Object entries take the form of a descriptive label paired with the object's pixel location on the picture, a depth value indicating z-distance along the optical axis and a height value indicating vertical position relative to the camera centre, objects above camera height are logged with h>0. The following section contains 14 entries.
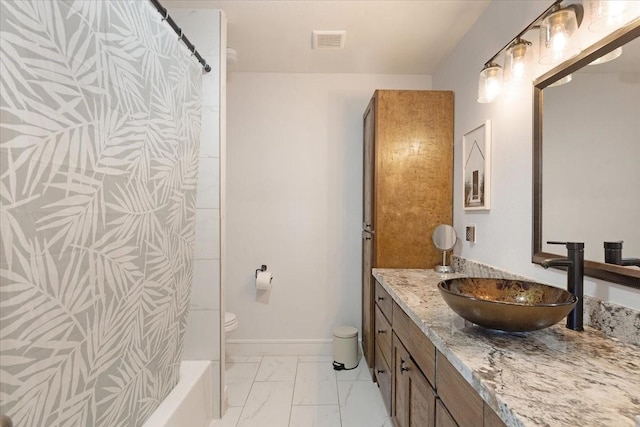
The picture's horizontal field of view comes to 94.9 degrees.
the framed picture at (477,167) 1.69 +0.28
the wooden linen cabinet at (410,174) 2.08 +0.28
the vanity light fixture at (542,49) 1.08 +0.69
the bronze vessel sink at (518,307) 0.84 -0.29
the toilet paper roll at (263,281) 2.44 -0.57
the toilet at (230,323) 2.21 -0.84
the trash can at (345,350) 2.32 -1.09
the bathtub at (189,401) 1.30 -0.92
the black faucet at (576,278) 0.99 -0.22
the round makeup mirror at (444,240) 1.96 -0.18
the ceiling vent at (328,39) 1.99 +1.22
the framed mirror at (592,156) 0.92 +0.21
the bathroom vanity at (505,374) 0.60 -0.39
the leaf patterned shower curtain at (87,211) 0.69 +0.00
